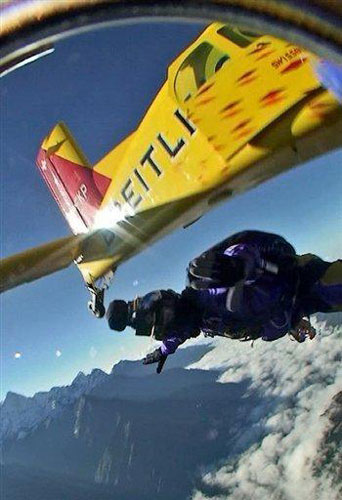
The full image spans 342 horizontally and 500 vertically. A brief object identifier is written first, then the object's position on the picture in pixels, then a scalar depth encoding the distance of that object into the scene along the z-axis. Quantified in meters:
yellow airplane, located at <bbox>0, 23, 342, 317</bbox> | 1.31
